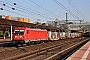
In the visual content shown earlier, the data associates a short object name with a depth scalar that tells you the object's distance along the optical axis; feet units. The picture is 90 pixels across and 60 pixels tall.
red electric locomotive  87.61
